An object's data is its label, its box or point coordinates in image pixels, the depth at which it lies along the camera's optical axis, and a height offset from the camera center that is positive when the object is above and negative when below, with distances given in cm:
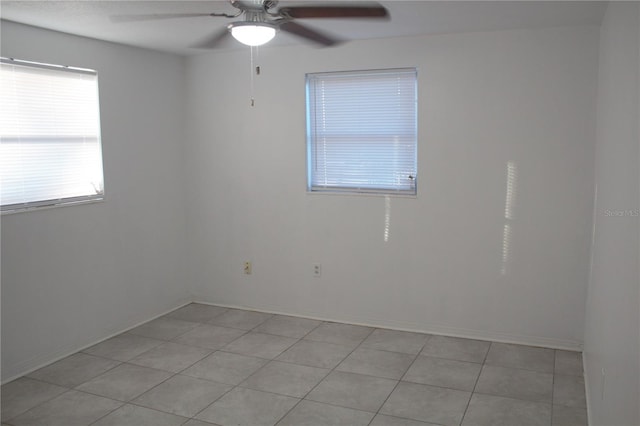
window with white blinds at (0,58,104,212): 347 +13
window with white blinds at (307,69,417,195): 420 +18
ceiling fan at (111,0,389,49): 263 +69
